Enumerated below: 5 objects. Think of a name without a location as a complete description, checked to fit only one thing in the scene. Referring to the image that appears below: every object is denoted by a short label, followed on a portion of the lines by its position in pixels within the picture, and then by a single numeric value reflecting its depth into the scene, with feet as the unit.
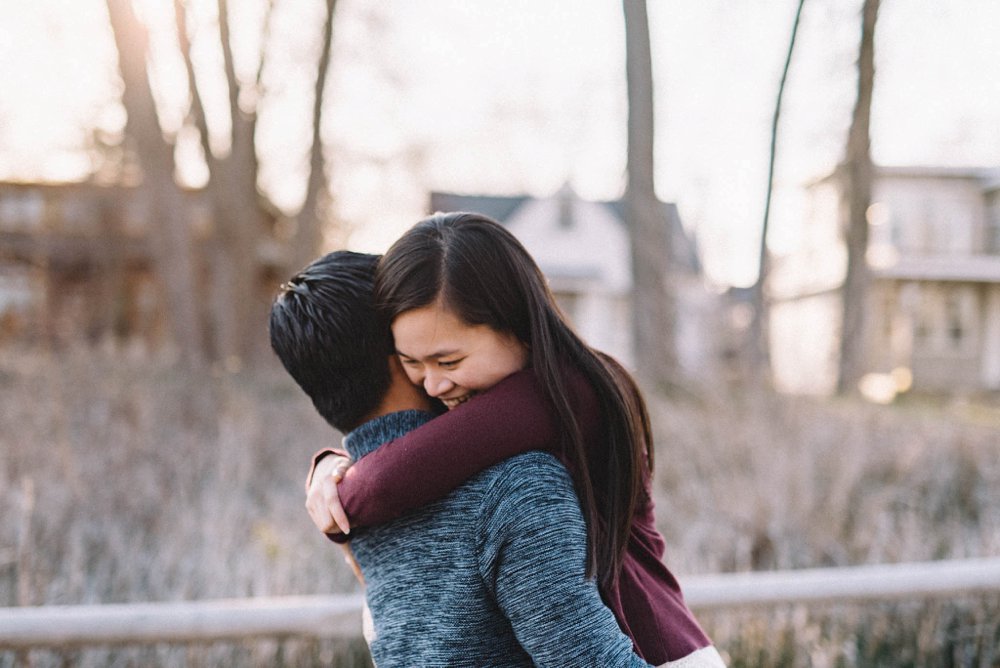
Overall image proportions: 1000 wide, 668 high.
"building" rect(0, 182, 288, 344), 67.10
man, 3.68
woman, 4.00
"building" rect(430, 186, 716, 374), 89.61
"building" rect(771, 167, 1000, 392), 76.84
